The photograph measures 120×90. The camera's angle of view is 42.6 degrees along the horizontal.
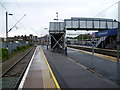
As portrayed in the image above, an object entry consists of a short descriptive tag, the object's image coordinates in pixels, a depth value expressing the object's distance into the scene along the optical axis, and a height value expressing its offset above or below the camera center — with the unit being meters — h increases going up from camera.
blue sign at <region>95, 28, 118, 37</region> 25.39 +1.74
